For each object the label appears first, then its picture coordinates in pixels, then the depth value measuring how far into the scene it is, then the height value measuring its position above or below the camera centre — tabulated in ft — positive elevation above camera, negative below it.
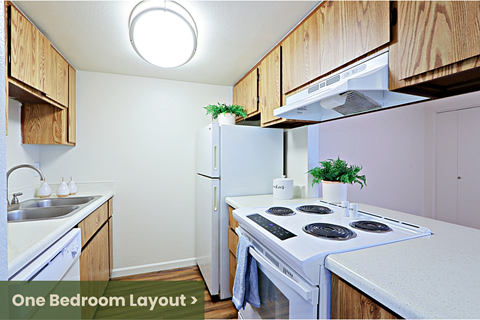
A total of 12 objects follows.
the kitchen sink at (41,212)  5.14 -1.27
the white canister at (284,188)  6.29 -0.79
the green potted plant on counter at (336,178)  5.48 -0.45
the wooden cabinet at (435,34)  2.44 +1.51
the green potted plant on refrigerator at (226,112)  7.16 +1.53
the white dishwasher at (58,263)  2.88 -1.54
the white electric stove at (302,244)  2.76 -1.19
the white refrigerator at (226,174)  6.70 -0.44
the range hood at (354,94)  3.39 +1.17
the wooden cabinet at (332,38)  3.44 +2.23
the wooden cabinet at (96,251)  4.98 -2.43
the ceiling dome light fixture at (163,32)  4.51 +2.74
